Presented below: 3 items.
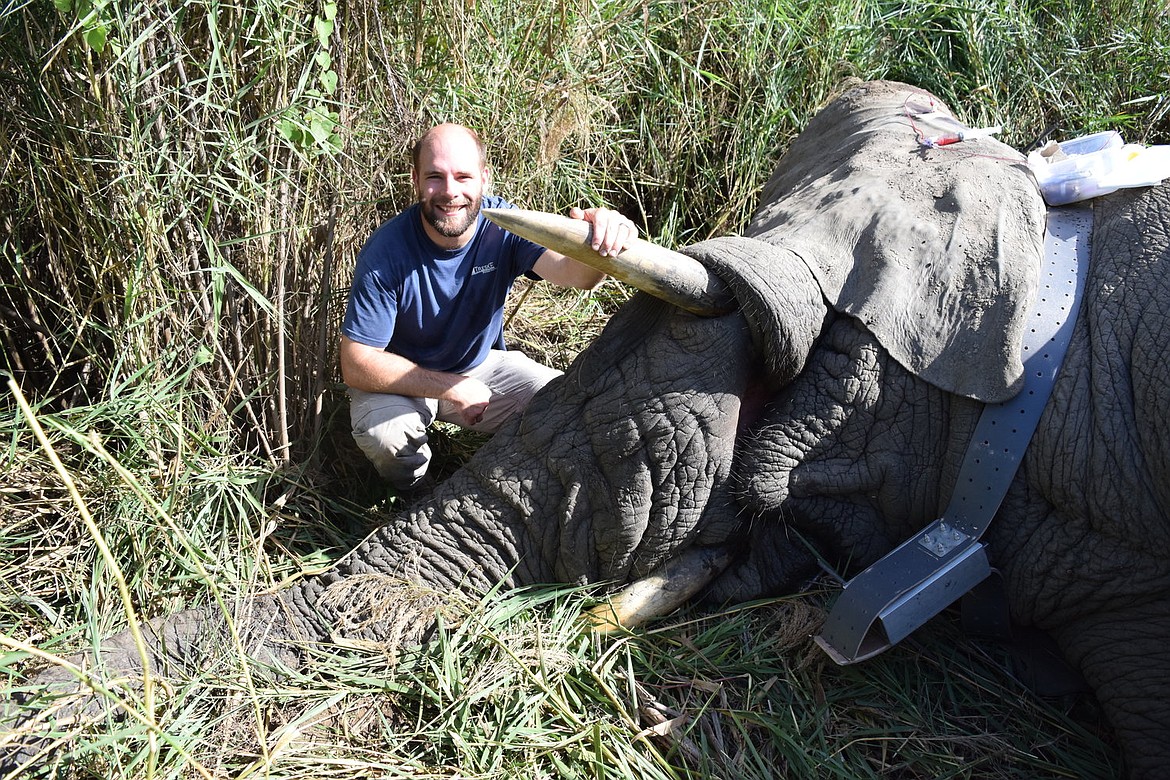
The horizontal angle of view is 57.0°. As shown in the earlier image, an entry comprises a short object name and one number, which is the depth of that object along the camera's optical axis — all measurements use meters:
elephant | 2.92
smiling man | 3.59
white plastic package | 3.23
